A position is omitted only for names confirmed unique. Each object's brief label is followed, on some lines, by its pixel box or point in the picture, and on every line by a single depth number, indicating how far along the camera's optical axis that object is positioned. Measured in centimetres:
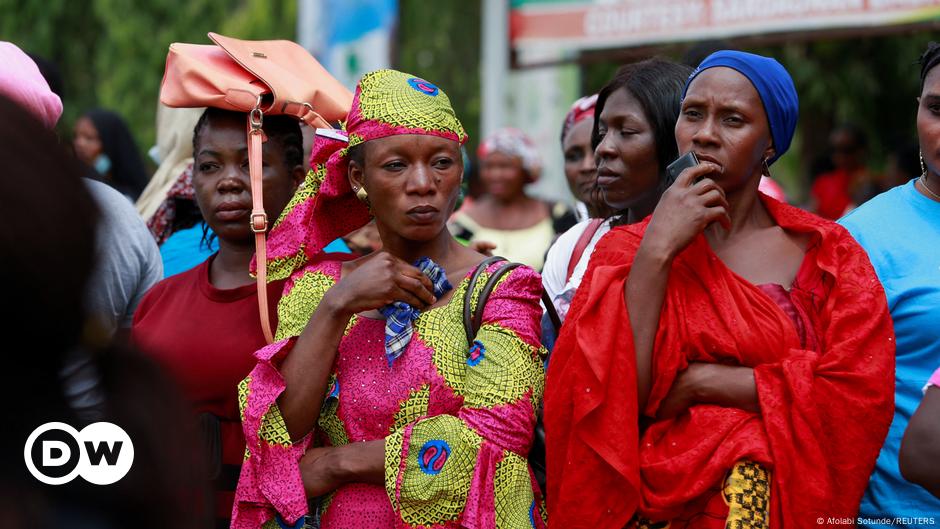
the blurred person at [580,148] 497
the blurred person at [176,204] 454
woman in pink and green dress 303
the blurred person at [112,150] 710
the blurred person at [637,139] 357
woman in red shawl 276
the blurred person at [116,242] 391
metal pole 985
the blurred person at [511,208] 748
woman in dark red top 357
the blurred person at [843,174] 1016
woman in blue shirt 309
